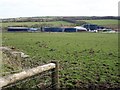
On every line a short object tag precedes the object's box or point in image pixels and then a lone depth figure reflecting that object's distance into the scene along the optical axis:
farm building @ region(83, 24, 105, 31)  87.00
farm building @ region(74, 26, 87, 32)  79.45
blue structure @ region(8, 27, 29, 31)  79.19
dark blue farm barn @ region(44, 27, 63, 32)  79.35
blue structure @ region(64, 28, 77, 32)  78.06
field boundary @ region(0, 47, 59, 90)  4.48
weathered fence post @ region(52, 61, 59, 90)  5.70
